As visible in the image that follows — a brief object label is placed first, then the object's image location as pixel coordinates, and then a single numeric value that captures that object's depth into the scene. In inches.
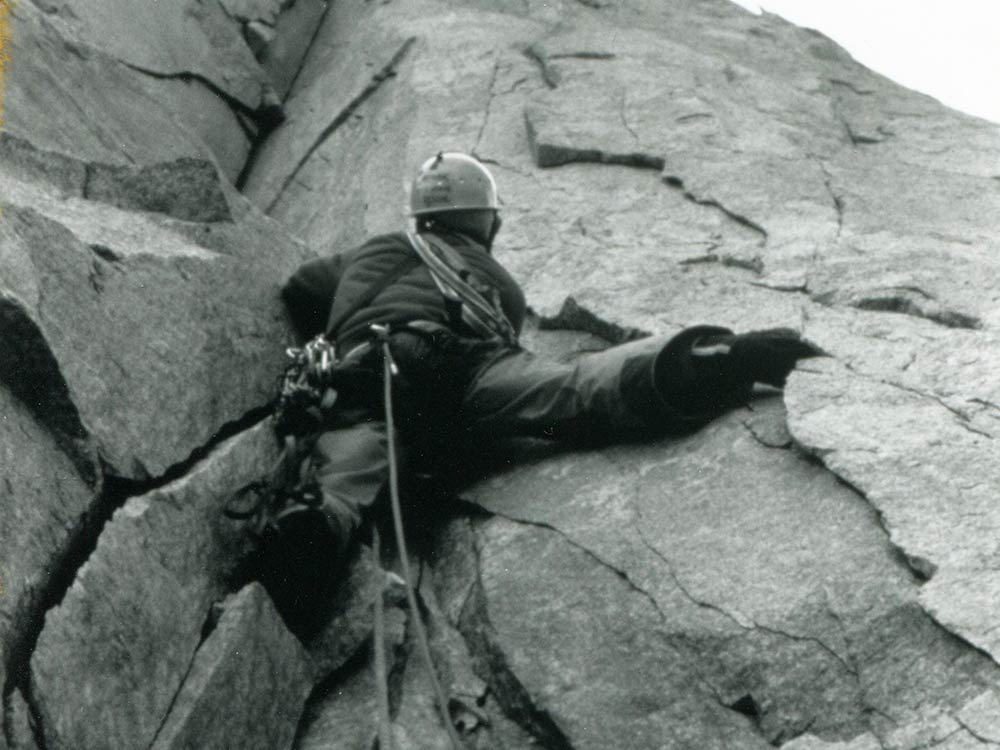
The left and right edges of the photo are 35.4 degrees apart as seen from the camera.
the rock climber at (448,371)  204.1
